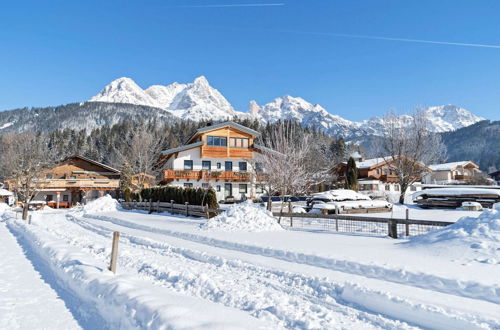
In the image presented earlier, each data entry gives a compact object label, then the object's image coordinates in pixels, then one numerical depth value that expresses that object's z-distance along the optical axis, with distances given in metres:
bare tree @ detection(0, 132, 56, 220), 30.03
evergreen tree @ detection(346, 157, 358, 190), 42.47
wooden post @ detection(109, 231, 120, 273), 8.84
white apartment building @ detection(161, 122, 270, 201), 40.50
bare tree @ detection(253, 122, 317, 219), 20.88
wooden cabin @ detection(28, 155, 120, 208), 44.50
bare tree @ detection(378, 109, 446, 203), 36.16
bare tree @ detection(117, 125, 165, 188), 41.60
